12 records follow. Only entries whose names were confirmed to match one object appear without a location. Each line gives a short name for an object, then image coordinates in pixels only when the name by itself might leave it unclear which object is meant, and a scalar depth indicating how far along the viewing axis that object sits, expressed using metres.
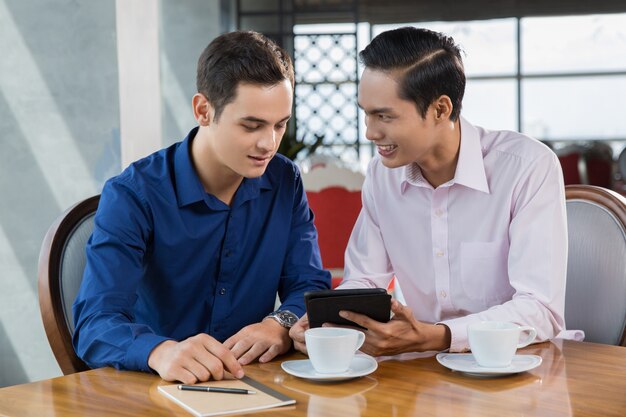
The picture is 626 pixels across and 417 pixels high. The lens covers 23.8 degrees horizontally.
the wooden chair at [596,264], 2.89
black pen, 2.32
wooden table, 2.25
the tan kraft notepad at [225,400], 2.24
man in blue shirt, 2.64
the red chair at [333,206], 5.24
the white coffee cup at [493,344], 2.40
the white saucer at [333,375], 2.38
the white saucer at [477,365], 2.39
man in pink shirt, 2.83
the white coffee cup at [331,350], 2.38
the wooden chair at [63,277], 2.77
